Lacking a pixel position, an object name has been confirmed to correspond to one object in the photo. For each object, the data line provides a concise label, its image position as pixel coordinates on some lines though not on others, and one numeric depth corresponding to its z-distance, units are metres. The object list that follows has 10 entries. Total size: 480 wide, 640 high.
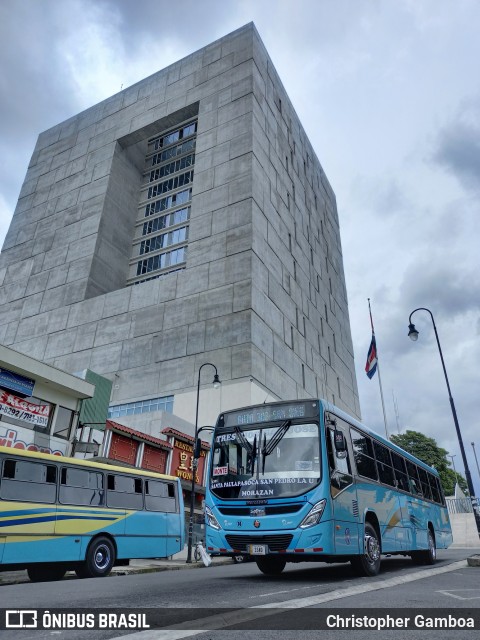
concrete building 44.94
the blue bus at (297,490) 8.67
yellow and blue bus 11.05
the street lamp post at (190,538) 20.16
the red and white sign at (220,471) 9.91
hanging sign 20.78
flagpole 37.62
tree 63.43
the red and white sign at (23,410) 20.72
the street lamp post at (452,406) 18.89
